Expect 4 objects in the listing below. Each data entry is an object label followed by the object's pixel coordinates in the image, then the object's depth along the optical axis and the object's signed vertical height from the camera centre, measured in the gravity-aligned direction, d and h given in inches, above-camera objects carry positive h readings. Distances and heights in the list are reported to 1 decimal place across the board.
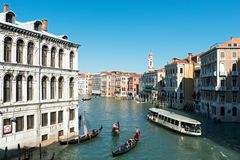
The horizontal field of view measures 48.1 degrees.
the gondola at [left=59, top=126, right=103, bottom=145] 893.6 -195.8
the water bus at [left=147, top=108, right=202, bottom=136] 1120.2 -178.0
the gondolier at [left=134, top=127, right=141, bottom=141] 984.3 -198.2
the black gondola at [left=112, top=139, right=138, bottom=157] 828.4 -210.9
